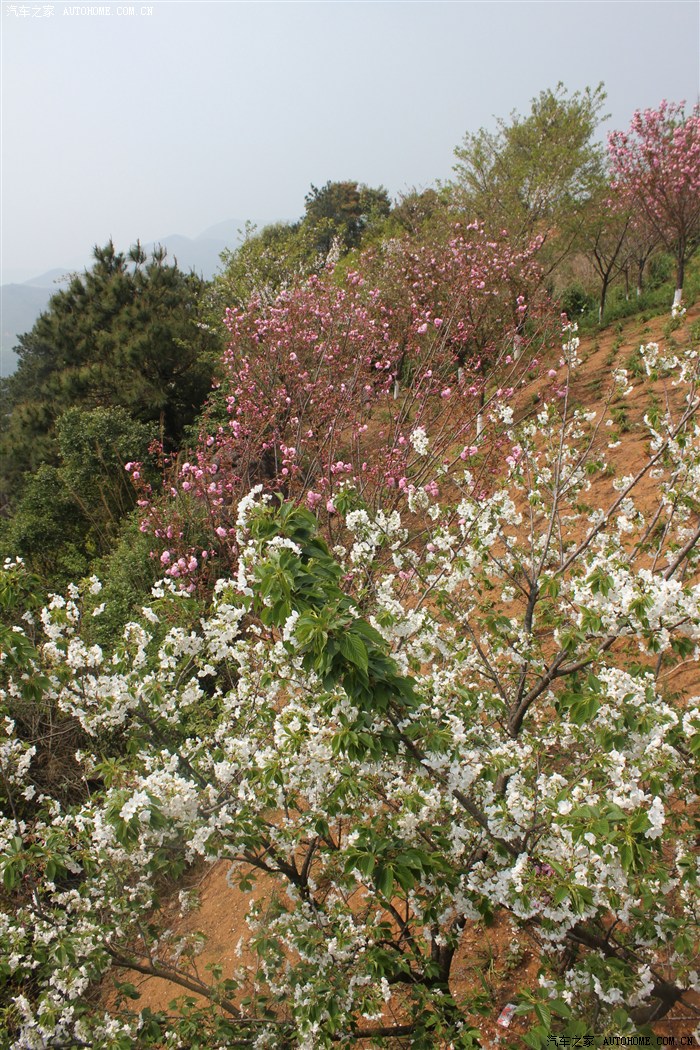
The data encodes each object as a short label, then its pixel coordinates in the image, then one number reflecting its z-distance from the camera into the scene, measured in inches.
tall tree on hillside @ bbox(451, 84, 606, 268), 518.0
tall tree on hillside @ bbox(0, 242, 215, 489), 542.9
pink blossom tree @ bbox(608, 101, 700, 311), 441.1
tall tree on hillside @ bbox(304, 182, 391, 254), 1521.9
